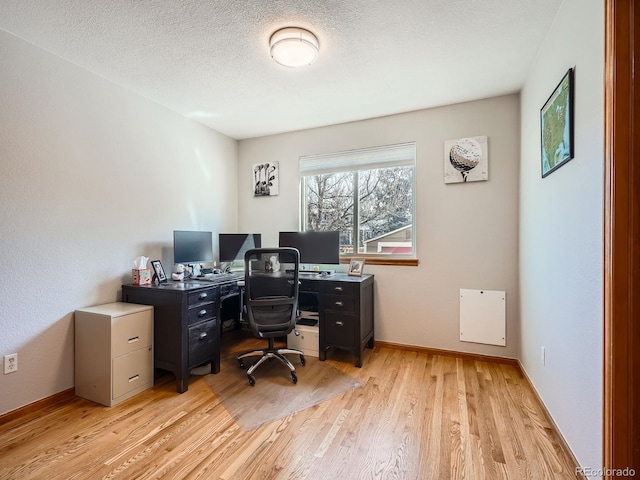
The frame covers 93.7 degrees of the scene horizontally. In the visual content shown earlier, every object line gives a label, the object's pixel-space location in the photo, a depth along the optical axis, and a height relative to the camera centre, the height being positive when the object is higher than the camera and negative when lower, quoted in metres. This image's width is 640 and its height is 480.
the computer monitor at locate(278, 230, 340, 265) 3.30 -0.08
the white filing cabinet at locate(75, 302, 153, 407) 2.16 -0.85
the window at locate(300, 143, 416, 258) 3.35 +0.48
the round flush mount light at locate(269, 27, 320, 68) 1.95 +1.28
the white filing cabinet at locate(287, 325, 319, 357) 3.10 -1.07
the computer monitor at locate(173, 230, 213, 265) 2.91 -0.09
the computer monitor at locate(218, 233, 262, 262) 3.52 -0.10
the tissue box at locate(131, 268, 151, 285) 2.62 -0.34
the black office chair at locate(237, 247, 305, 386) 2.55 -0.48
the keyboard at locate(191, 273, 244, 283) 2.86 -0.40
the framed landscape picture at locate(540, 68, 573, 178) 1.59 +0.66
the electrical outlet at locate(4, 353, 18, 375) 1.96 -0.82
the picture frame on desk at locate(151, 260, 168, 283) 2.76 -0.31
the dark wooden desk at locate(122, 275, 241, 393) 2.37 -0.70
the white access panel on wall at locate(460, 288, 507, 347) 2.88 -0.78
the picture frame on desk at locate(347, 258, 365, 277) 3.28 -0.32
